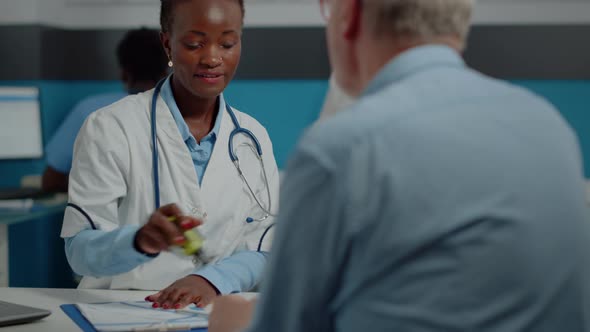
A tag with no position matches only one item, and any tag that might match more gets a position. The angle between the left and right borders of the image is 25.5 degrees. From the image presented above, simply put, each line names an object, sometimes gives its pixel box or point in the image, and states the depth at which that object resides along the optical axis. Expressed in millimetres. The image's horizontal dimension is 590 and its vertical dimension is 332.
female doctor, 2793
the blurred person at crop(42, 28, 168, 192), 4634
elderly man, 1766
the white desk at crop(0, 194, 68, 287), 4276
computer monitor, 4982
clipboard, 2537
